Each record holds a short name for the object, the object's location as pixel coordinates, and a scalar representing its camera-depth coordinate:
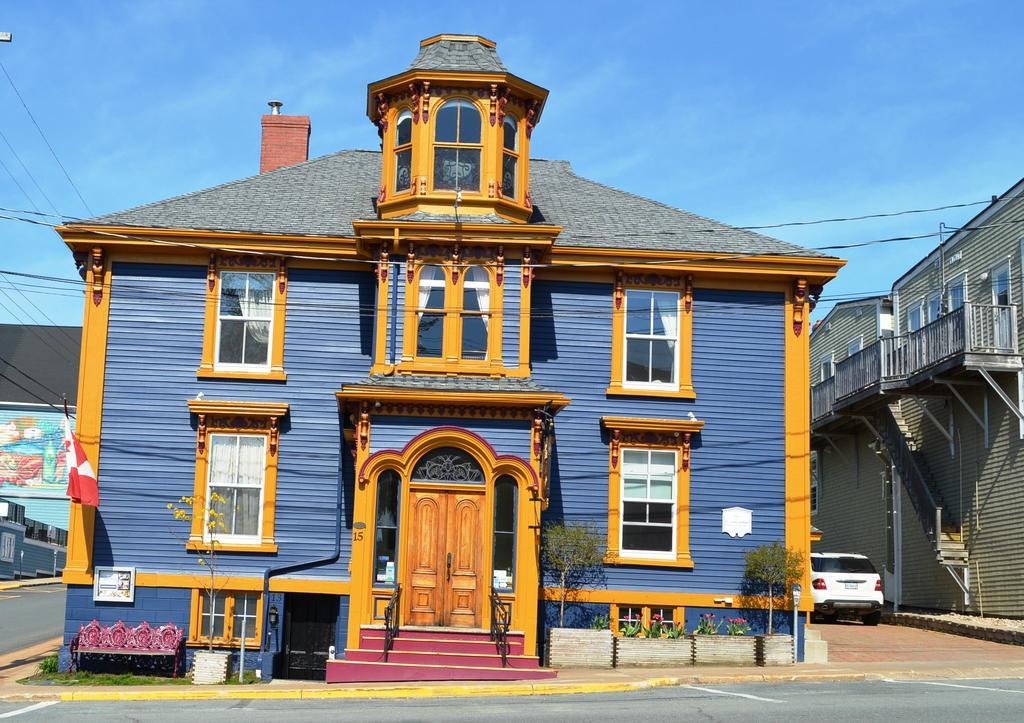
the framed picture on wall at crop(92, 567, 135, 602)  22.41
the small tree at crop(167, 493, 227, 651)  22.19
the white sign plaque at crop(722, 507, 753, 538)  23.17
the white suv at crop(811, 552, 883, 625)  30.20
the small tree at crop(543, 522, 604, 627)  21.86
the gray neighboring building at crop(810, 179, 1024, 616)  29.23
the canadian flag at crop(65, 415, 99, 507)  21.91
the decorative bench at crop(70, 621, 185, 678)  21.73
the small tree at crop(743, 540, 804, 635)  22.44
